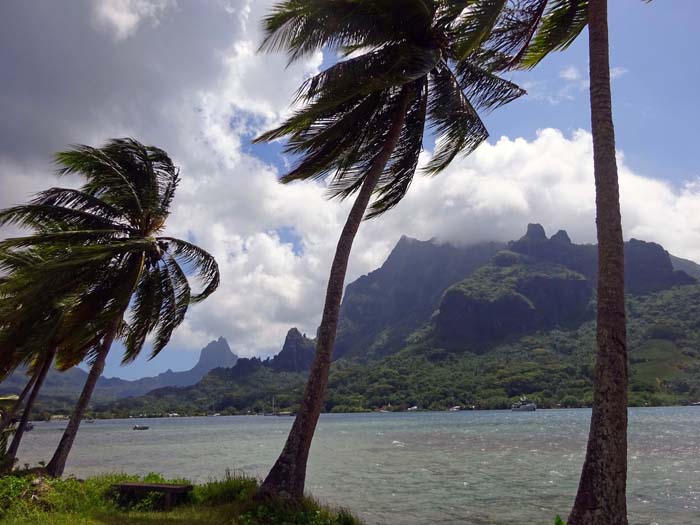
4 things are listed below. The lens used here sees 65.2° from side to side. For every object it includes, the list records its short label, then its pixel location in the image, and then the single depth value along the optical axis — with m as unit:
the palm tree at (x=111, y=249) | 13.05
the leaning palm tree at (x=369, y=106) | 10.00
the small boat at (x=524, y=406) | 112.10
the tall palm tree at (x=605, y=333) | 6.51
